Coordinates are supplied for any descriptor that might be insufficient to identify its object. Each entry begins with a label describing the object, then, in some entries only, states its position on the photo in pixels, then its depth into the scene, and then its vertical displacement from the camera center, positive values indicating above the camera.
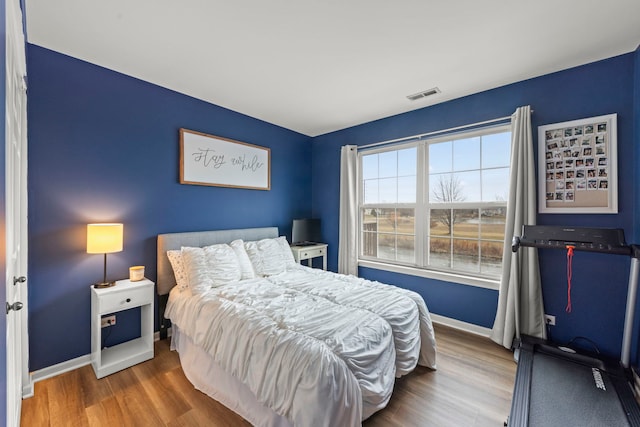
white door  1.19 +0.03
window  2.84 +0.11
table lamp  2.14 -0.23
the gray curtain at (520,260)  2.46 -0.46
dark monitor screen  3.89 -0.30
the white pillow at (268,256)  2.93 -0.52
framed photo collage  2.20 +0.40
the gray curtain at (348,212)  3.85 -0.01
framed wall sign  2.95 +0.60
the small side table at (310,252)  3.73 -0.60
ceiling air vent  2.82 +1.29
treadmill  1.61 -1.22
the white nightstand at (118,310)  2.14 -0.98
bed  1.39 -0.79
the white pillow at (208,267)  2.44 -0.54
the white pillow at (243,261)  2.78 -0.54
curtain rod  2.74 +0.94
